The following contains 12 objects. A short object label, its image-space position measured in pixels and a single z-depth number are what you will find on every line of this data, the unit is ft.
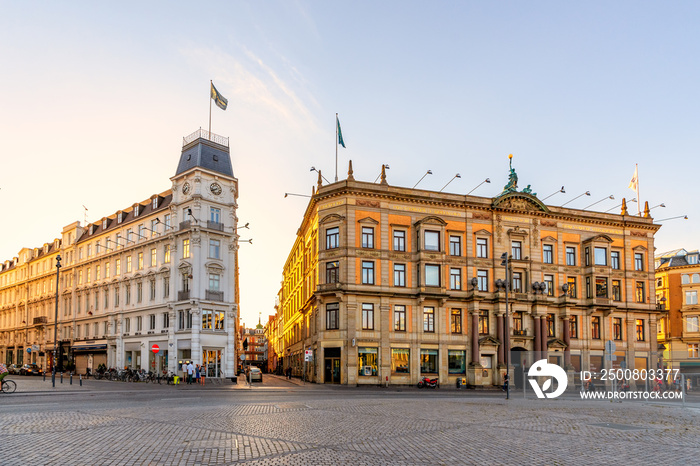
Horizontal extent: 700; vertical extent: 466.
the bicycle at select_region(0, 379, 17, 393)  107.03
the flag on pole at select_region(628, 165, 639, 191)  183.73
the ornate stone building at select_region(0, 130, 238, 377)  179.83
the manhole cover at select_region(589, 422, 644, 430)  58.03
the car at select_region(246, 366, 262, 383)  187.45
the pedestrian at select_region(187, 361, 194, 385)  162.50
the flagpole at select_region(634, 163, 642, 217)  198.29
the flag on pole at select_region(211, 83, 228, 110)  182.78
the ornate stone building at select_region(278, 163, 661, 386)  167.73
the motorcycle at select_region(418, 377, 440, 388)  162.40
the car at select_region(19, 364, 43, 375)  217.36
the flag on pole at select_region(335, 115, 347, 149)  170.26
